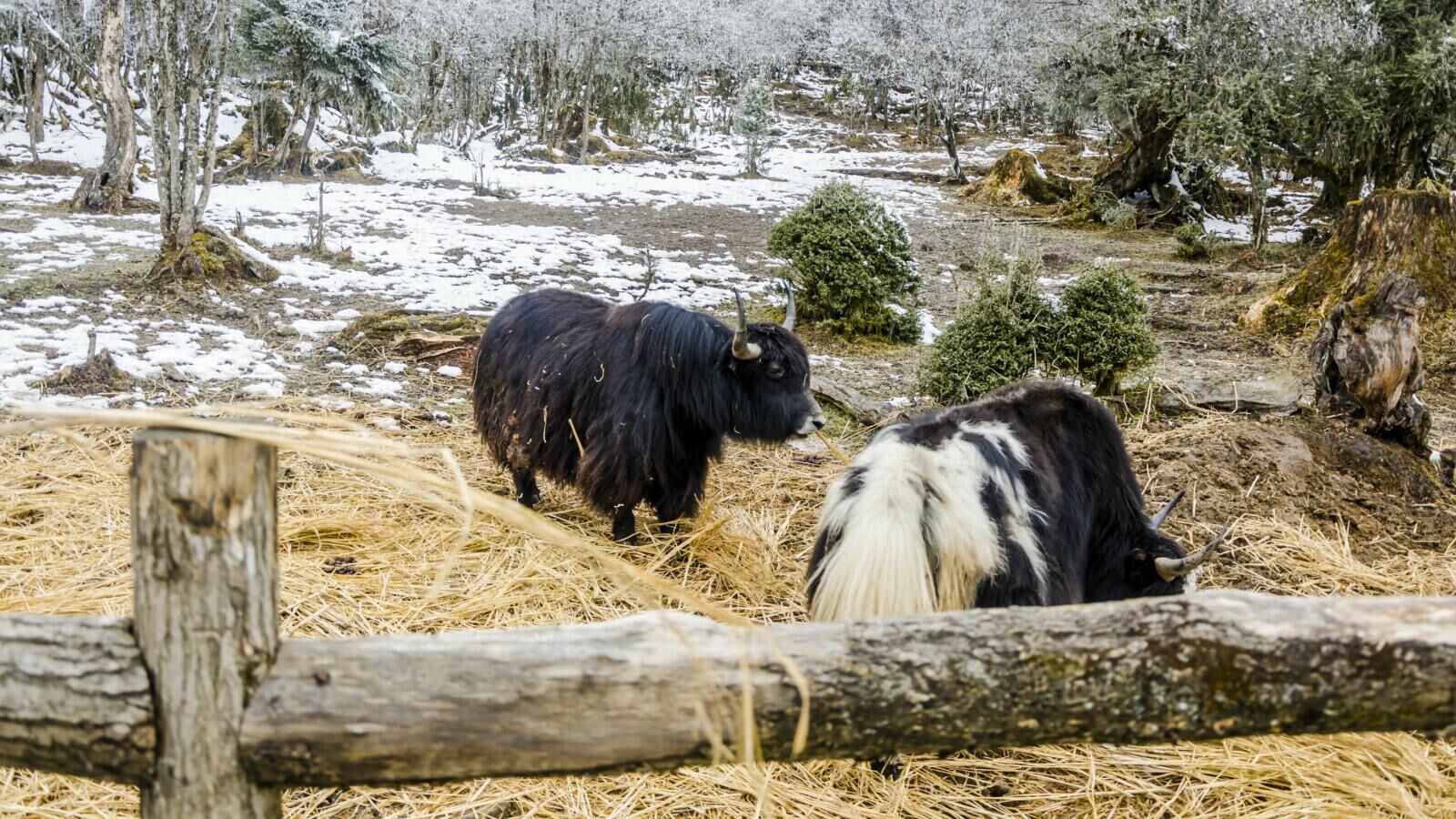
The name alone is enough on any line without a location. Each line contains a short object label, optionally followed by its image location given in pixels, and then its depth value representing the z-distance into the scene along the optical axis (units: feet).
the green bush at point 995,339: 20.70
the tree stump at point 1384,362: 17.33
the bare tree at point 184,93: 27.20
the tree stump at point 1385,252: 28.27
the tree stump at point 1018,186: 68.95
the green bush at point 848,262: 28.22
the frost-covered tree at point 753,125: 82.58
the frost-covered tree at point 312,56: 61.67
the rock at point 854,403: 20.92
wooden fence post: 4.04
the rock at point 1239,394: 20.15
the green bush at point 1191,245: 47.93
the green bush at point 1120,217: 57.31
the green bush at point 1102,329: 20.77
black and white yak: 8.72
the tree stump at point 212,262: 28.40
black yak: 14.23
